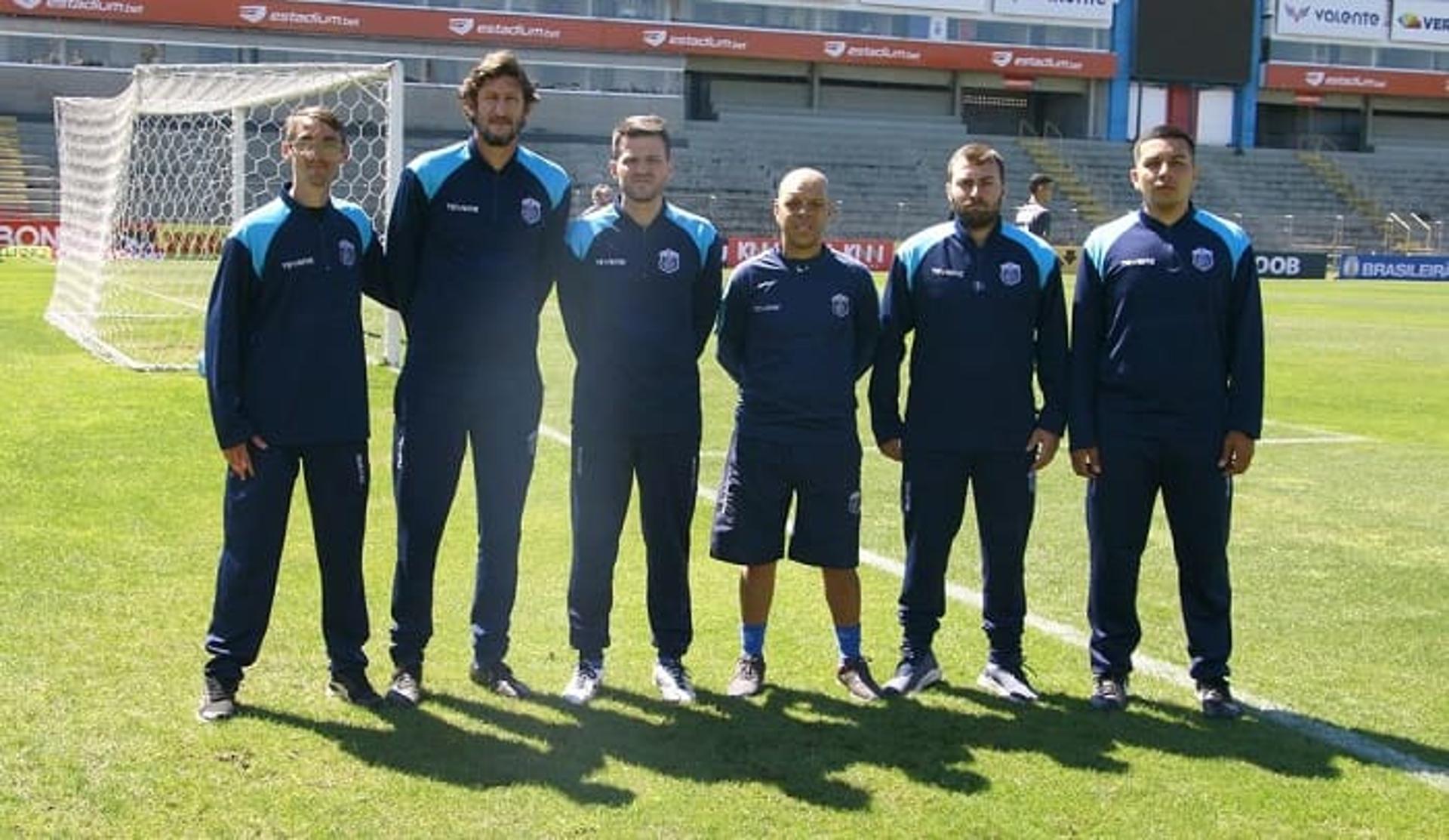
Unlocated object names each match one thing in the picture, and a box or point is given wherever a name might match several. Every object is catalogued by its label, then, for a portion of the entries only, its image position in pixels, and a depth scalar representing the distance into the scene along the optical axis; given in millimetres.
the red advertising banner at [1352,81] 54875
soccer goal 14117
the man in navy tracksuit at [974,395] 5020
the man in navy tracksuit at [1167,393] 4879
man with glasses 4672
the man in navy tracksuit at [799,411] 4988
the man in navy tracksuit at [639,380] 4961
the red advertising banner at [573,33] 42375
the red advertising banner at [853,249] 35656
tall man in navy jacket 4875
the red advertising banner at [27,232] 33781
